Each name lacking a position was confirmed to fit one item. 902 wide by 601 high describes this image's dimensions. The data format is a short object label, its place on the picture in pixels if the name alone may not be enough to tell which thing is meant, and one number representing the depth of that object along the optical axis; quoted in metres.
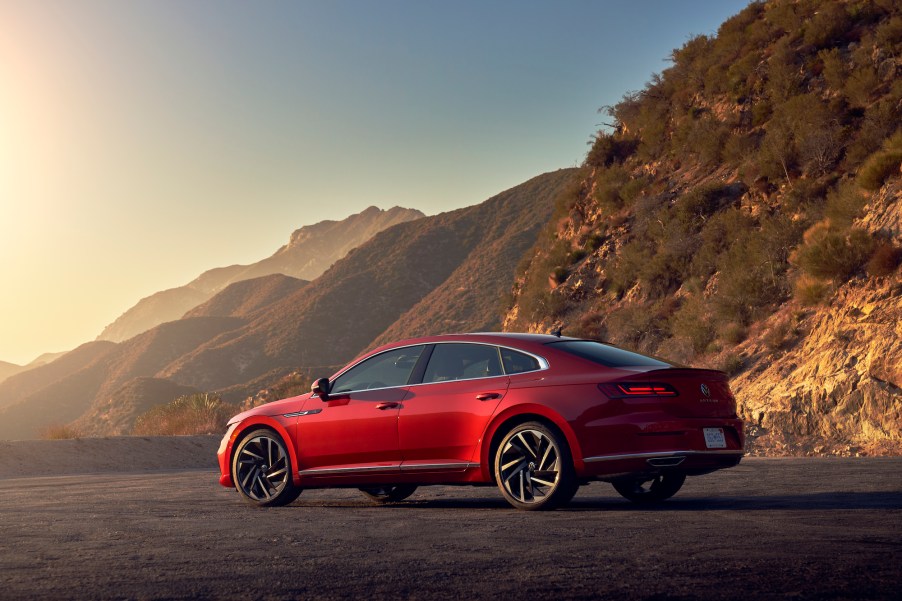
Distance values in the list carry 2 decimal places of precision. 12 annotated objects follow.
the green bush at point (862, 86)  27.55
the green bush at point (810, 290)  21.98
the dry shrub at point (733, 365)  22.53
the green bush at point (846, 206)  22.80
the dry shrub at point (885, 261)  20.38
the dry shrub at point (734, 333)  23.81
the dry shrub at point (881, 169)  22.70
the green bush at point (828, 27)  30.72
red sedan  7.93
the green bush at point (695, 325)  25.20
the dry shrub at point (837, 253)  21.41
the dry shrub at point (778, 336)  21.98
